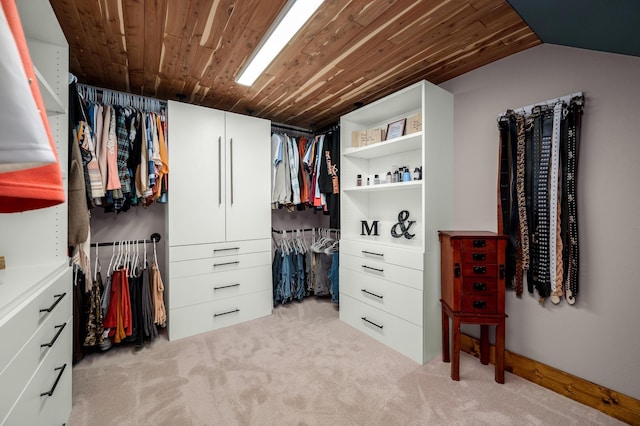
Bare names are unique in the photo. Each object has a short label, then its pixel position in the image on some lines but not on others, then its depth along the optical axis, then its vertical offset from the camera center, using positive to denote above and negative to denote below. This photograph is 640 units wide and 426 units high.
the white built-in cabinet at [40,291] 0.89 -0.31
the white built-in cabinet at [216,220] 2.50 -0.09
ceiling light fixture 1.50 +1.12
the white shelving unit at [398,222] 2.17 -0.12
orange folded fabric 0.47 +0.07
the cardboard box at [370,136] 2.83 +0.78
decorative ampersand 2.62 -0.15
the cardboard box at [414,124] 2.39 +0.77
